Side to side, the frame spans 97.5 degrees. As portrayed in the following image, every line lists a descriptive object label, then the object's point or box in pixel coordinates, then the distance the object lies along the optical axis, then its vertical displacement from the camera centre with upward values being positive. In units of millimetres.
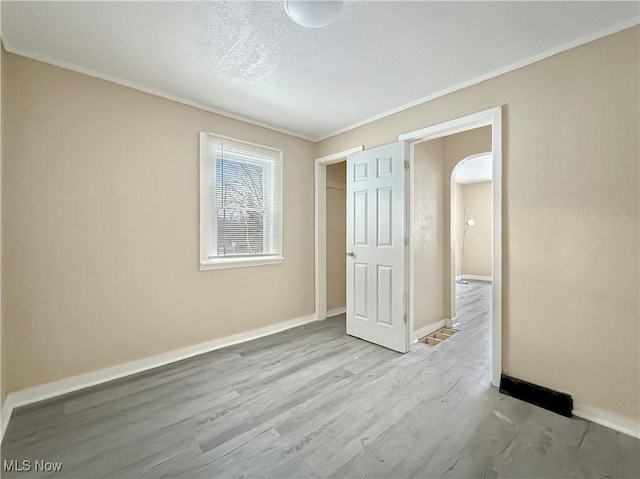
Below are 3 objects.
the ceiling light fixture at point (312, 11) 1502 +1251
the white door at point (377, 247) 2943 -98
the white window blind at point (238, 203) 2975 +399
